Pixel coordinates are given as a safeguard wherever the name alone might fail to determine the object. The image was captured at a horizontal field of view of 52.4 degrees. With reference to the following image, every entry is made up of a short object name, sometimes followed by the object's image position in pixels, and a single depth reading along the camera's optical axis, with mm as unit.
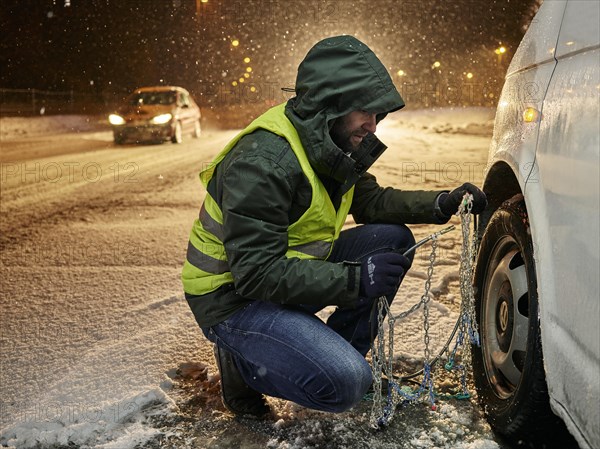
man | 2043
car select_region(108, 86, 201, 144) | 13875
